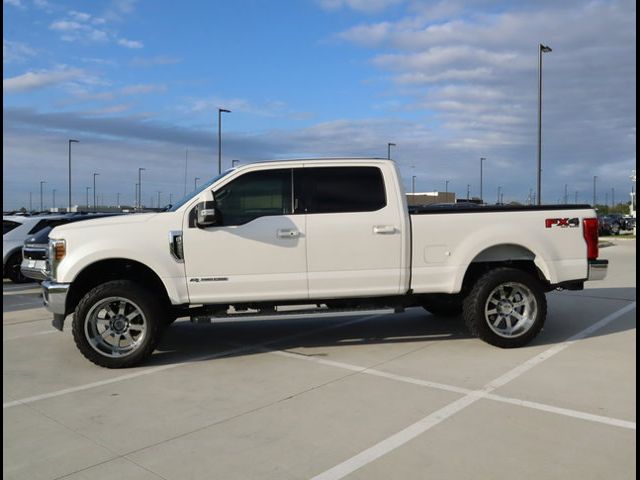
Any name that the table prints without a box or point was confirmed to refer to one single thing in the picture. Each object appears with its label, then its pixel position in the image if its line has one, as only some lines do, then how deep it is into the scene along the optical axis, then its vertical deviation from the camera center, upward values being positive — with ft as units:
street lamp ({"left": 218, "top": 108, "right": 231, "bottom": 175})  107.45 +15.70
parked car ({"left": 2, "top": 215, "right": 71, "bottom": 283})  46.29 -1.35
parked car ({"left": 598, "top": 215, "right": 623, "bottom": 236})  121.57 +0.28
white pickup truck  19.97 -1.09
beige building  145.12 +7.68
